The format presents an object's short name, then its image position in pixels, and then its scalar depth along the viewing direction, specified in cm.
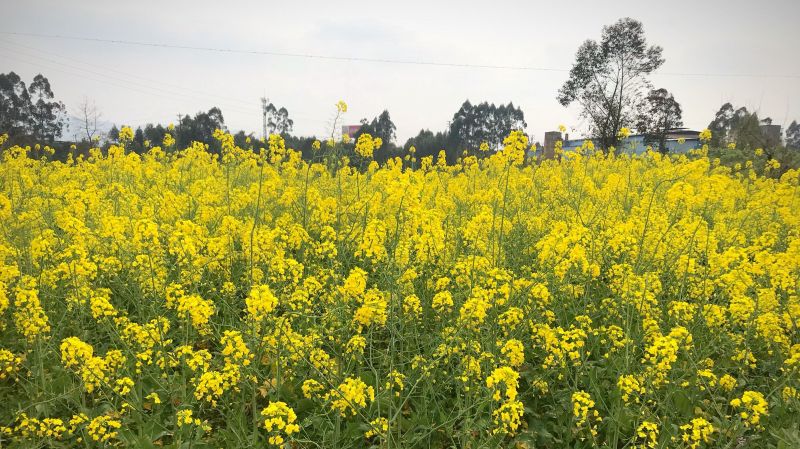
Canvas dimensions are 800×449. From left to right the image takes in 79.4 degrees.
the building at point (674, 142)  3093
